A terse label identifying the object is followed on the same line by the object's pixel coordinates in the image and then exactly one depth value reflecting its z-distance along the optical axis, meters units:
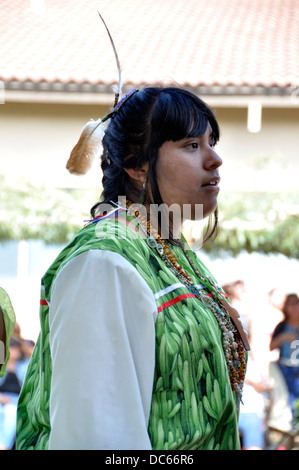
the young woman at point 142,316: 2.69
